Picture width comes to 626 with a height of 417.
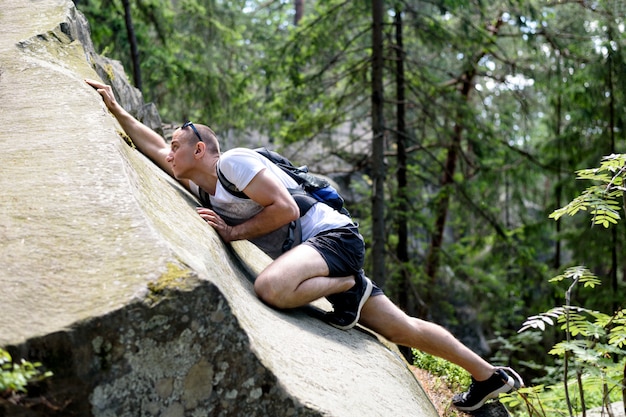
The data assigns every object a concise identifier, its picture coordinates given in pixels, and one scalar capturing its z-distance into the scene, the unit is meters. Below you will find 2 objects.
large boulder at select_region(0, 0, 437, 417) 2.81
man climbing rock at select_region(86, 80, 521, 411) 4.34
